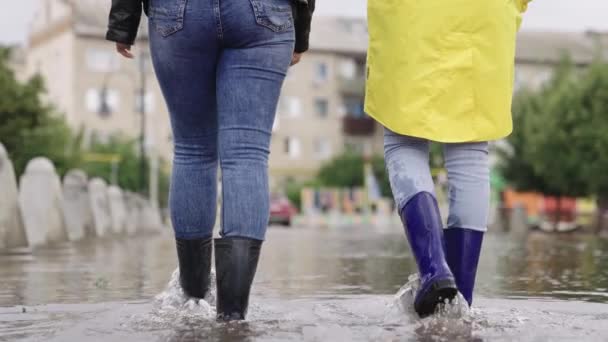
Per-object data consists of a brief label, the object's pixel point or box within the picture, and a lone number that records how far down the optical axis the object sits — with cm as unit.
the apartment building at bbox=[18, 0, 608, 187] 7350
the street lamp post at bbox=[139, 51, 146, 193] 4177
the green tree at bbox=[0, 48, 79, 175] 3153
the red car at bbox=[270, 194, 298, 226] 5238
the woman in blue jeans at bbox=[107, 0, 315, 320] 402
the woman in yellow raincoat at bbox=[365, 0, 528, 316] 436
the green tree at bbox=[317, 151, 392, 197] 7488
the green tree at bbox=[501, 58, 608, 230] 3569
